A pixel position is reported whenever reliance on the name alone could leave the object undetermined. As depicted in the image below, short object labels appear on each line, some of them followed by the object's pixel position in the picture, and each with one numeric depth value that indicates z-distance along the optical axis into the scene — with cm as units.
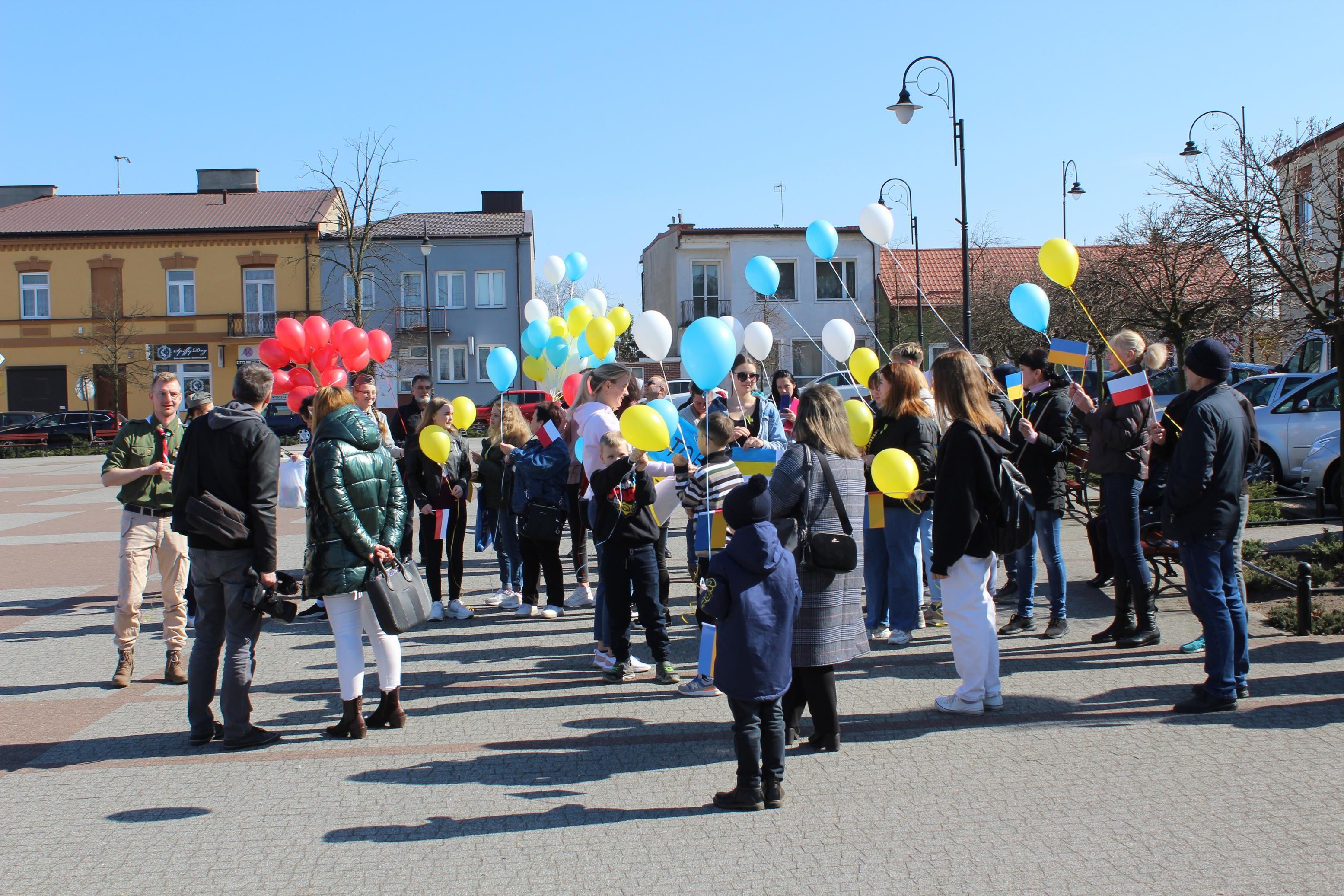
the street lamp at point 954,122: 1552
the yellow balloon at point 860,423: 662
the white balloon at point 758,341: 986
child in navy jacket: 420
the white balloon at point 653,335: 827
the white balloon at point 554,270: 1155
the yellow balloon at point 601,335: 898
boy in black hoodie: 609
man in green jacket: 648
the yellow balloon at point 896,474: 539
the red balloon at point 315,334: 935
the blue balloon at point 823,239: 850
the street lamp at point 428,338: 3472
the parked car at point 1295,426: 1344
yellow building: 4197
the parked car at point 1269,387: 1446
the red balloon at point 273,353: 943
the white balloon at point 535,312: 1084
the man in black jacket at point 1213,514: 526
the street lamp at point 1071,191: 2584
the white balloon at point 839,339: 1039
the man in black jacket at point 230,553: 520
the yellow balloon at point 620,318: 1034
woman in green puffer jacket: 509
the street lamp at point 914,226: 2414
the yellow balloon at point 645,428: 559
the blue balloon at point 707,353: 615
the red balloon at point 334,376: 905
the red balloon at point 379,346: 1041
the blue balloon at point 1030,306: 711
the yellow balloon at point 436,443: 779
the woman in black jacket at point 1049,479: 690
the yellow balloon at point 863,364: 823
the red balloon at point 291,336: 916
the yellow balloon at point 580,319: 998
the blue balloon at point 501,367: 969
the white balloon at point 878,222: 845
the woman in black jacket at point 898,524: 659
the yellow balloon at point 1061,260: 700
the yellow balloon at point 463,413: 852
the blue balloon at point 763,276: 850
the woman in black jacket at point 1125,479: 643
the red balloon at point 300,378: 977
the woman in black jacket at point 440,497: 802
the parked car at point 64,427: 3656
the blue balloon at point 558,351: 1022
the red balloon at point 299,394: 924
